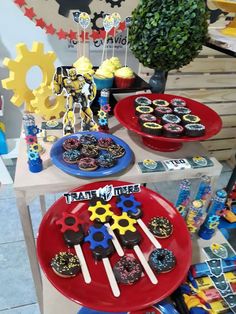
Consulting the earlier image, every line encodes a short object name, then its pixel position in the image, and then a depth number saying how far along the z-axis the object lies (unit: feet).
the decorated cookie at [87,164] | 2.46
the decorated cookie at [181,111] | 2.99
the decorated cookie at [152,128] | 2.63
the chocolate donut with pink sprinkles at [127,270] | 1.97
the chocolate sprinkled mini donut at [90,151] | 2.59
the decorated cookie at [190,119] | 2.83
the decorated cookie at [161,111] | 2.95
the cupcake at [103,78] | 3.21
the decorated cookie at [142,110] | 2.95
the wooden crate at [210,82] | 5.59
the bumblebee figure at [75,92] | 2.74
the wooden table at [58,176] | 2.41
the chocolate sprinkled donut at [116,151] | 2.66
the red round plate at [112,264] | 1.85
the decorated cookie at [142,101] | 3.14
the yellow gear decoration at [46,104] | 3.06
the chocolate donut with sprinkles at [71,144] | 2.65
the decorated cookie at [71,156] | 2.51
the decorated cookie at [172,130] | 2.63
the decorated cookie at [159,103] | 3.15
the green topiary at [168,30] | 2.74
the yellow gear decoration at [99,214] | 2.36
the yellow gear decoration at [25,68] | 3.00
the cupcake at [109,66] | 3.30
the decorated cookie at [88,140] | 2.74
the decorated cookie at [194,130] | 2.64
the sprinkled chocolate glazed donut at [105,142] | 2.75
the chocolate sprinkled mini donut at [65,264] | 1.94
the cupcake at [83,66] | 3.15
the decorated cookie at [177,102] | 3.20
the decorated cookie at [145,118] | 2.79
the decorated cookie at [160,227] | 2.30
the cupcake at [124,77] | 3.28
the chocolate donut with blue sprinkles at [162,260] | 2.04
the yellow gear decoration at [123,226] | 2.30
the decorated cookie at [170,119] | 2.80
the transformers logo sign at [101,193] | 2.44
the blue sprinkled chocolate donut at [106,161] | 2.52
